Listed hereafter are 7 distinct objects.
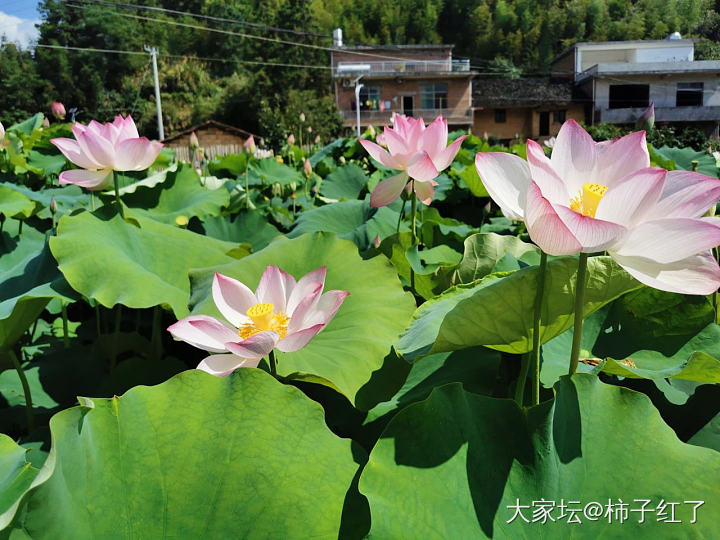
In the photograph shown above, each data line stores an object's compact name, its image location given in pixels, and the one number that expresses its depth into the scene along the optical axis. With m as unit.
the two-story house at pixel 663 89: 22.11
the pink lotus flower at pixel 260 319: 0.59
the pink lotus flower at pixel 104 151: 1.17
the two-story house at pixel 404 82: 24.70
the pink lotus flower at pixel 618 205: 0.47
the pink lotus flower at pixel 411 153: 1.08
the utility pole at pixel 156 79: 16.60
